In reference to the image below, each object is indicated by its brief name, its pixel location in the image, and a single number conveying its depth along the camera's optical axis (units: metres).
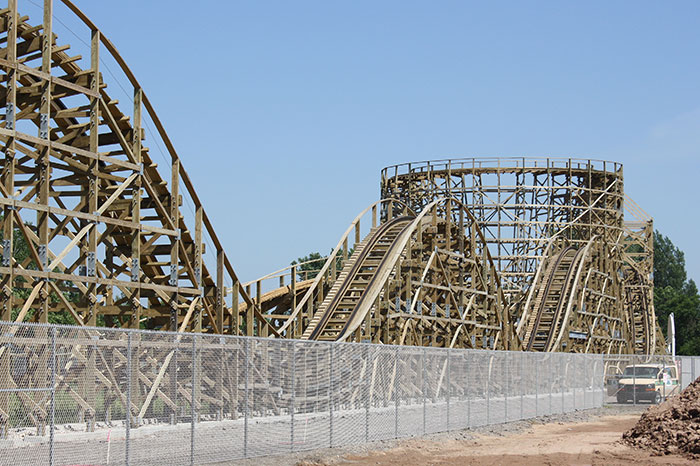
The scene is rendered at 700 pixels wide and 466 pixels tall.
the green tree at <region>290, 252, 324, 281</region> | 90.06
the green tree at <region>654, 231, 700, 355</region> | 106.38
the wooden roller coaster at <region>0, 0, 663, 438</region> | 18.28
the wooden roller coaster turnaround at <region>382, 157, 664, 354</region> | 45.16
